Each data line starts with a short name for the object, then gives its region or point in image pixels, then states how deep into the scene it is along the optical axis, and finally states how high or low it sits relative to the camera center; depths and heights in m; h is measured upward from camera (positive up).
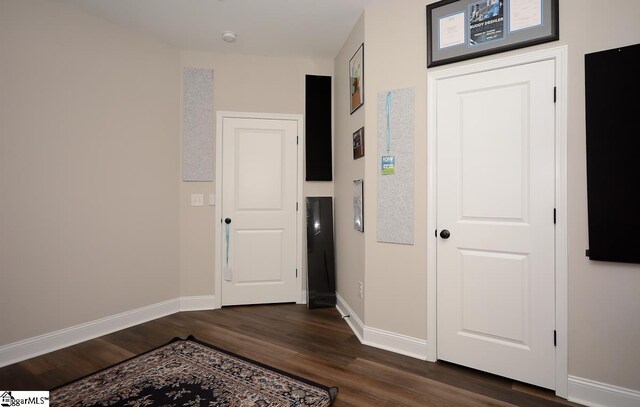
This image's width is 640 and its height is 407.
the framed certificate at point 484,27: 1.96 +1.20
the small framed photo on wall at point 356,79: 2.79 +1.19
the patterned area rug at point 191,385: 1.84 -1.14
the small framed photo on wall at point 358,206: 2.79 +0.00
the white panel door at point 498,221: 1.98 -0.11
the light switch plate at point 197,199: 3.53 +0.07
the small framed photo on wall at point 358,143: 2.78 +0.57
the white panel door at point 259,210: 3.60 -0.05
